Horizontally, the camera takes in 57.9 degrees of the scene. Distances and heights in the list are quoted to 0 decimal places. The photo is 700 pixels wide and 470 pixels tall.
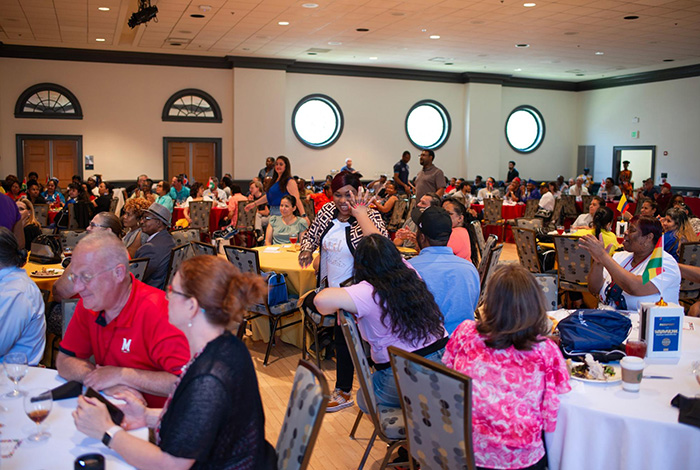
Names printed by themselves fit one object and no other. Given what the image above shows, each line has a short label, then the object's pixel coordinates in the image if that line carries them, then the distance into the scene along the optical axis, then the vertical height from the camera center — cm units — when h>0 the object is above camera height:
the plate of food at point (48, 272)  471 -77
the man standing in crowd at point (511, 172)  1874 +11
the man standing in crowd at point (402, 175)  1425 -1
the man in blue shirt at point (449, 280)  345 -57
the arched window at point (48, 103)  1447 +153
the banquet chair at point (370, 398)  288 -103
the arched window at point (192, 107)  1579 +161
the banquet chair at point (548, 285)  390 -67
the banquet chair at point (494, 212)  1242 -71
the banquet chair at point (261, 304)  512 -107
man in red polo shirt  232 -62
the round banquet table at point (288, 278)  538 -89
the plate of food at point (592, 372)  259 -81
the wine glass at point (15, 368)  228 -72
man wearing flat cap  474 -55
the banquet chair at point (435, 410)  216 -85
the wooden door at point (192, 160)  1602 +30
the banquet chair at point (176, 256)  506 -71
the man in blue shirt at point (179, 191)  1309 -41
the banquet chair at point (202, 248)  520 -65
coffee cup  247 -76
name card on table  287 -70
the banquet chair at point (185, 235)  678 -69
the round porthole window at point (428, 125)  1881 +150
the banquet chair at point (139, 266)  446 -68
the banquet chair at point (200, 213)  1062 -70
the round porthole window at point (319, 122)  1741 +143
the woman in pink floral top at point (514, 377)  228 -73
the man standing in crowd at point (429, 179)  1019 -7
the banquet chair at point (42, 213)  969 -67
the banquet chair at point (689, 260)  570 -74
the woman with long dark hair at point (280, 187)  768 -17
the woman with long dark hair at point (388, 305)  305 -63
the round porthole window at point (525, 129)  2034 +152
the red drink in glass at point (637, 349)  279 -75
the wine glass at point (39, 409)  195 -74
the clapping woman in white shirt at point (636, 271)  362 -55
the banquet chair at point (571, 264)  604 -84
